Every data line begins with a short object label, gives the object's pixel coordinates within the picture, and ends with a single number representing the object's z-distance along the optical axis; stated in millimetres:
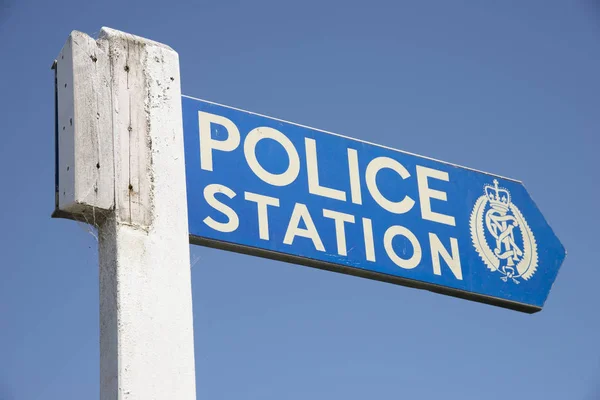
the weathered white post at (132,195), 2525
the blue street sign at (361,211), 3125
